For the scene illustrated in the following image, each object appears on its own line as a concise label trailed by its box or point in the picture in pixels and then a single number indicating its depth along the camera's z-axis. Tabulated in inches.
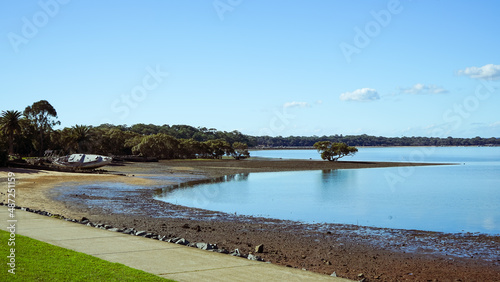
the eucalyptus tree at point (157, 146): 4471.0
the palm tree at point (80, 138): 3873.0
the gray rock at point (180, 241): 612.7
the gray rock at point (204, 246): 589.3
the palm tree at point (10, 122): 3253.0
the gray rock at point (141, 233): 683.5
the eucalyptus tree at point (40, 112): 4436.5
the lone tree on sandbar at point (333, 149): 4436.5
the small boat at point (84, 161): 2610.7
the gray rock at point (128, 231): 706.2
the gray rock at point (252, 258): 546.3
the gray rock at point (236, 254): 559.8
